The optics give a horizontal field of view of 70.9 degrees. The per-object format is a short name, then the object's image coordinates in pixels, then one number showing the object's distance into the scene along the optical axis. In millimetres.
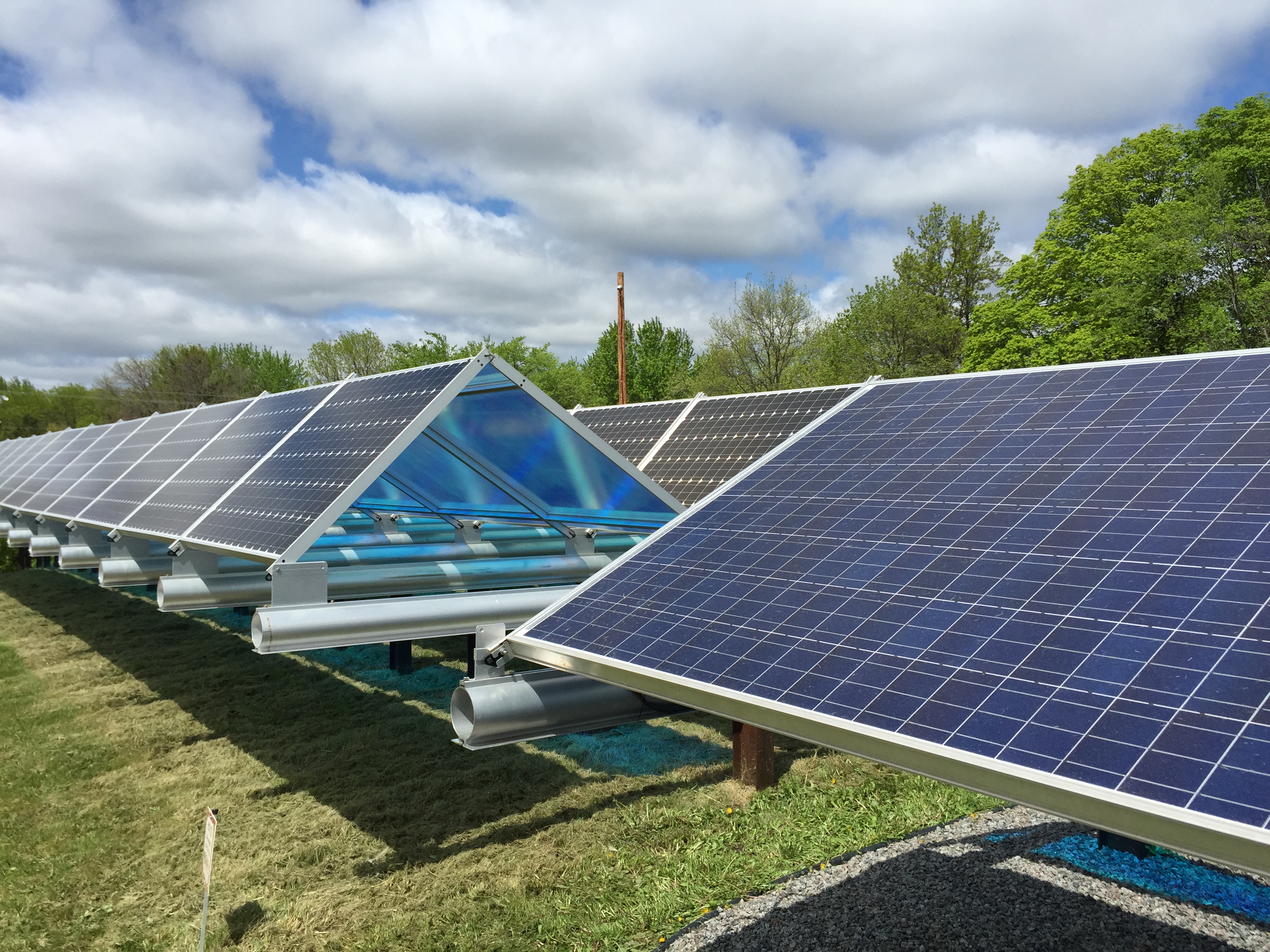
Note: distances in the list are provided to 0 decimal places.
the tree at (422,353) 84625
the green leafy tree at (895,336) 59031
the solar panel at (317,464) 9227
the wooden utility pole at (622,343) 43188
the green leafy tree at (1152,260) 40688
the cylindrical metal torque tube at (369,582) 9992
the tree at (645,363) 91938
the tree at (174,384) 115062
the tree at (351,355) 105688
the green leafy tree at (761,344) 66250
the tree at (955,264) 60625
